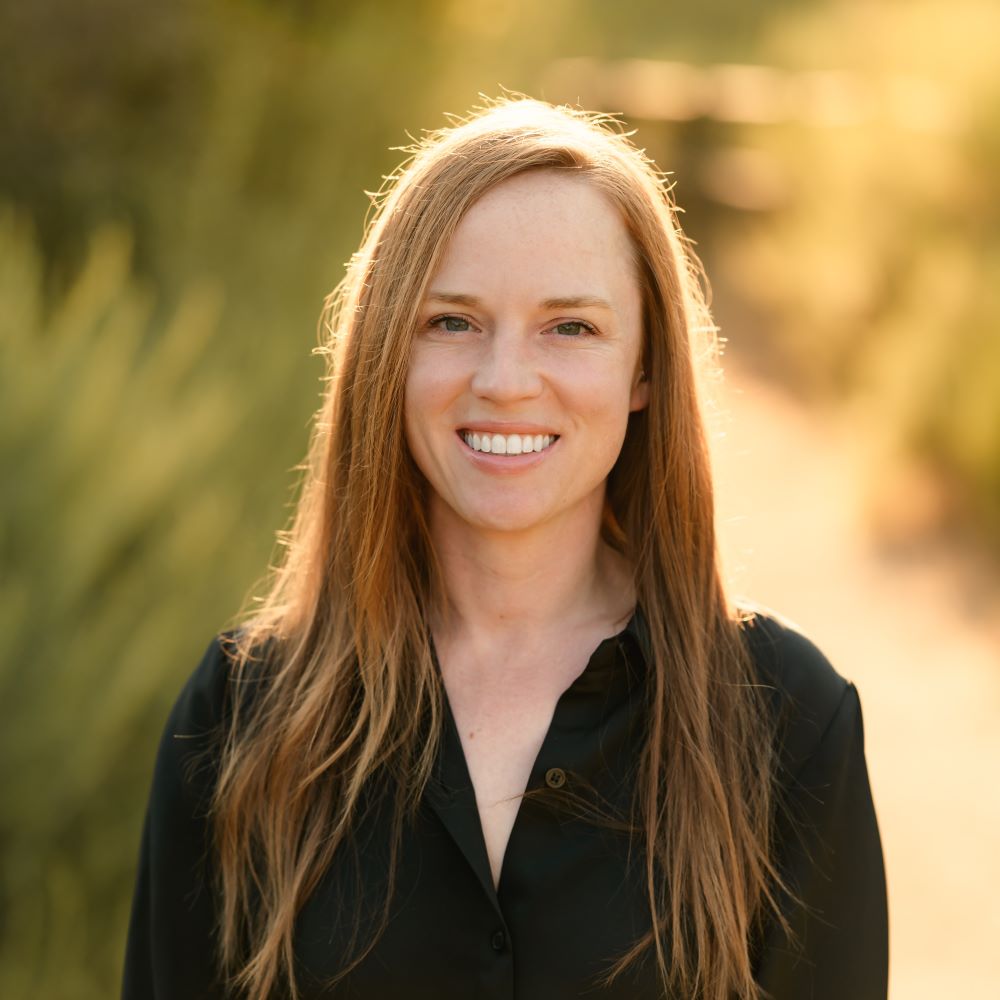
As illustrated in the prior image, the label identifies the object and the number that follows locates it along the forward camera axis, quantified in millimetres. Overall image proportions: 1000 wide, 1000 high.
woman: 1416
